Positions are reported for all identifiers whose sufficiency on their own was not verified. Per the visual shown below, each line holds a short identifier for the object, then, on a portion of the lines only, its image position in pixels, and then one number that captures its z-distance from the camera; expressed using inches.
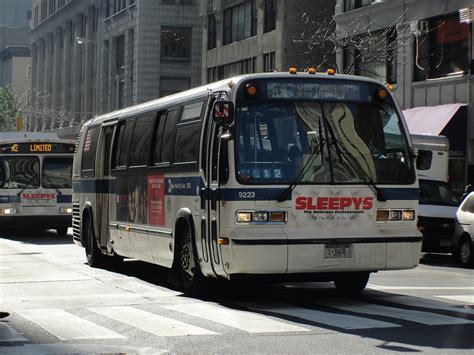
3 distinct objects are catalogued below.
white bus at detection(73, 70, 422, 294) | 502.9
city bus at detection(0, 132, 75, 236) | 1151.0
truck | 914.1
